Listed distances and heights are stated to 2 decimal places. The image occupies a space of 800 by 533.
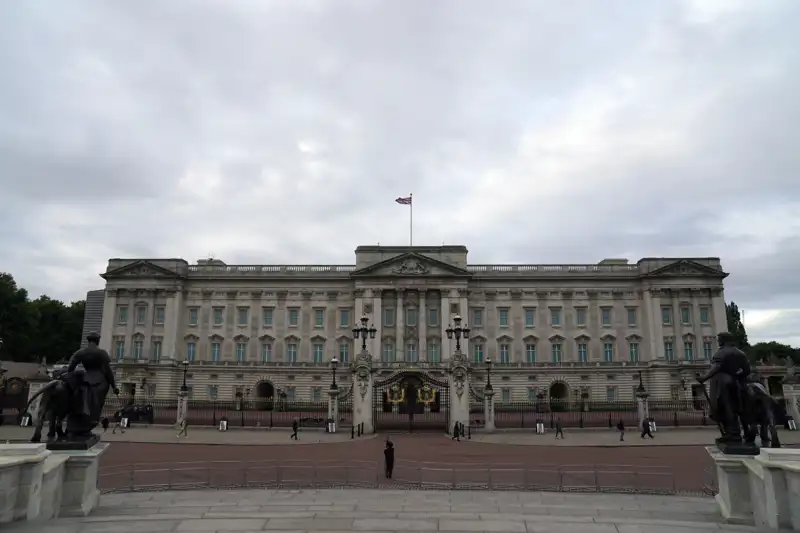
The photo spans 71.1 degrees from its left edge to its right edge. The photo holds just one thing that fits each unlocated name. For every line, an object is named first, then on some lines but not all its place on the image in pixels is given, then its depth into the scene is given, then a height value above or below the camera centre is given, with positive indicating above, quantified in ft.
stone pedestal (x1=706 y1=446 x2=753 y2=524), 38.70 -7.40
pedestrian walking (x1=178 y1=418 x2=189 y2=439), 113.19 -9.94
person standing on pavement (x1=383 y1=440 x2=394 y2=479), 62.34 -8.61
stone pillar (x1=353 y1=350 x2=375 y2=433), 120.37 -2.54
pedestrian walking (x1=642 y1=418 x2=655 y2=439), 111.76 -9.01
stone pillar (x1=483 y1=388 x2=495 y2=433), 121.80 -6.51
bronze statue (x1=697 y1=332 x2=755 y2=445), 41.68 -0.78
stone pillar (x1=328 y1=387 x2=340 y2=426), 123.44 -5.23
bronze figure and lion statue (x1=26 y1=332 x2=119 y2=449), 41.73 -1.41
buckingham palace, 212.02 +22.99
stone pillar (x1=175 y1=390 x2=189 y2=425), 128.06 -5.54
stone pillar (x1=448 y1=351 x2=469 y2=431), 118.73 -2.21
